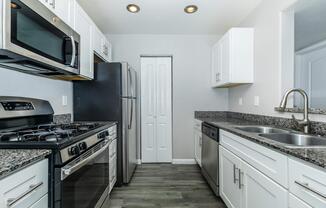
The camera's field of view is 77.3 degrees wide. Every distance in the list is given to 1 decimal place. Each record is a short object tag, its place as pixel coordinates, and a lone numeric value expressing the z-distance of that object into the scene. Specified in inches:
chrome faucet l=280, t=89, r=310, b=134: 63.5
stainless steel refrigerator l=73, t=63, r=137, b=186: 104.8
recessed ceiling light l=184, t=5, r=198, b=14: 111.1
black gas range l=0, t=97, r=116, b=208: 45.2
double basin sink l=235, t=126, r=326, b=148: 56.9
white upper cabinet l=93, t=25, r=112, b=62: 103.5
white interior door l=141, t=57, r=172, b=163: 151.0
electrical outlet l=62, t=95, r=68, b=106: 95.7
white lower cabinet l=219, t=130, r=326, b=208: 36.2
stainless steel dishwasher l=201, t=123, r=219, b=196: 92.1
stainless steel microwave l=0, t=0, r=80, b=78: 42.6
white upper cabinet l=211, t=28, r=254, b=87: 107.6
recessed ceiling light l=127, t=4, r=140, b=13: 109.7
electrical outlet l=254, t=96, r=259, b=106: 103.0
